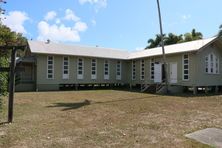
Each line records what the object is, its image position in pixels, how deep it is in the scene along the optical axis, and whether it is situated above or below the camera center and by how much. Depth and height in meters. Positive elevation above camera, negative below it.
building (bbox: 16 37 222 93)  13.05 +1.18
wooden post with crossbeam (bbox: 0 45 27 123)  5.03 +0.20
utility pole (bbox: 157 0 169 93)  13.21 +1.75
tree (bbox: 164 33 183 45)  27.87 +6.76
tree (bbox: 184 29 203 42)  26.65 +7.17
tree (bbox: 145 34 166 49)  28.77 +6.44
